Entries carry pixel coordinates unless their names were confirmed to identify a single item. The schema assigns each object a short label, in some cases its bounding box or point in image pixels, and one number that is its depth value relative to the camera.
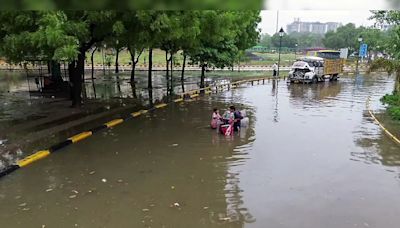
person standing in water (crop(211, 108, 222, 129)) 14.34
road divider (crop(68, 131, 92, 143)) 12.61
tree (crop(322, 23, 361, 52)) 84.81
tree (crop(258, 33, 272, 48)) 134.20
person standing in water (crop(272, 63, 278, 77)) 37.19
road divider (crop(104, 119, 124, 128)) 15.00
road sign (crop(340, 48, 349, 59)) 53.88
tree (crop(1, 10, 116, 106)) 11.78
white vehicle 33.25
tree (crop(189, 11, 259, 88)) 16.41
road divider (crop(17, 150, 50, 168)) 10.15
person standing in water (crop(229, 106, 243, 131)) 14.27
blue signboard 46.08
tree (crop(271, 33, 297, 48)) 108.38
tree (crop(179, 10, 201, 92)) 13.41
